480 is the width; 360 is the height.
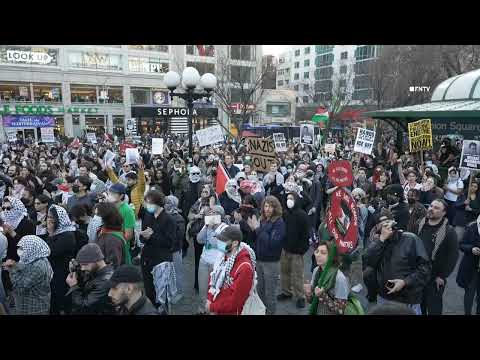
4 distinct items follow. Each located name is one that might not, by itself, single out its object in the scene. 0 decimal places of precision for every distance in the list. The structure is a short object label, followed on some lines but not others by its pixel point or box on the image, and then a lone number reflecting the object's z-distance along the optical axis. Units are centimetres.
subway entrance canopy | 1400
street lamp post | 895
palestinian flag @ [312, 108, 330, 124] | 2554
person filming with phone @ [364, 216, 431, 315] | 373
